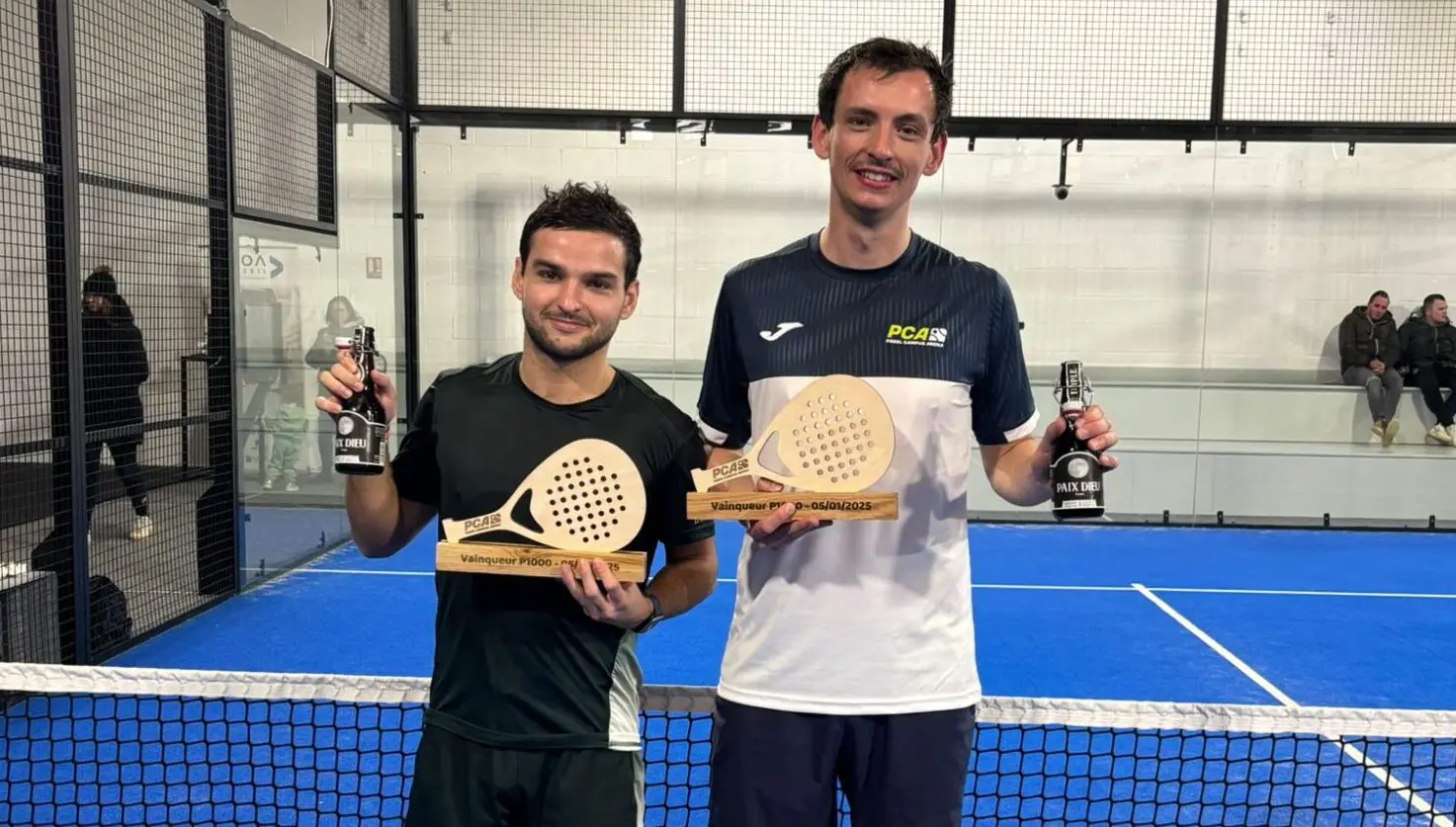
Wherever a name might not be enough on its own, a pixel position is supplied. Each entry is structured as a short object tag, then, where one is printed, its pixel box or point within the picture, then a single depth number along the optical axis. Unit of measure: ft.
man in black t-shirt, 5.75
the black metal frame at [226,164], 14.74
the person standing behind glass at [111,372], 15.80
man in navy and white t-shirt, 5.81
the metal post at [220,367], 18.39
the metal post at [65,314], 14.55
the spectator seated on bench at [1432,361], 29.27
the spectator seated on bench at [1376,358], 29.55
